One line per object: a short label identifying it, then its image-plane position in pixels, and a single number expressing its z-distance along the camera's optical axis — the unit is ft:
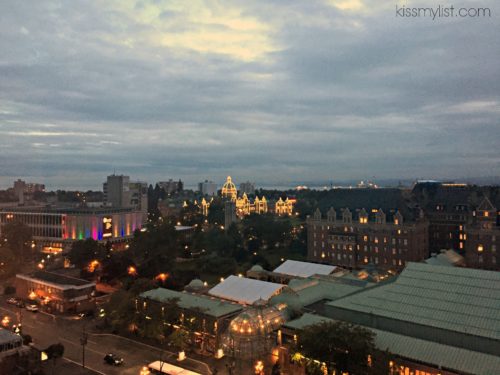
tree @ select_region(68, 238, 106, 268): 315.17
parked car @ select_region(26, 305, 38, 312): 239.71
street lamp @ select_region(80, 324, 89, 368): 154.56
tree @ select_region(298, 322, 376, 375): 126.82
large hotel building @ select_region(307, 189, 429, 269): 318.24
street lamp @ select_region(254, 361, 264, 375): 155.94
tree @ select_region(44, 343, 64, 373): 170.50
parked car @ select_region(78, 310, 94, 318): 230.68
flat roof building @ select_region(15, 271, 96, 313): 241.14
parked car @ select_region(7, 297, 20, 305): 251.56
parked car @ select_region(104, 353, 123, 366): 169.15
